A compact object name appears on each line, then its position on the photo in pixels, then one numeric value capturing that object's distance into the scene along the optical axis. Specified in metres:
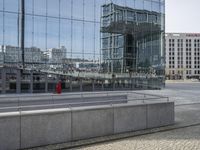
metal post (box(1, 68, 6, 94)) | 16.23
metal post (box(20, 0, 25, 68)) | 17.32
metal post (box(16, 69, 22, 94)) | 16.80
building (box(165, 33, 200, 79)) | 88.29
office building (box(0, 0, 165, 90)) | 17.34
